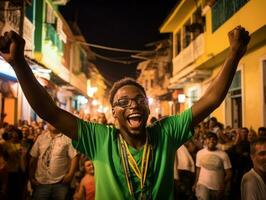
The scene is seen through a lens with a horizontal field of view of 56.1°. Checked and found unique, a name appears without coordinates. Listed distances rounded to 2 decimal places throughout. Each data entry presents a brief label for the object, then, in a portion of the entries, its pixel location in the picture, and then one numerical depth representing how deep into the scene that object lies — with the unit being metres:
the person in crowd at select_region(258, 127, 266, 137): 5.79
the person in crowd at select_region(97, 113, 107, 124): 7.17
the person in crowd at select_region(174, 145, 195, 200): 5.36
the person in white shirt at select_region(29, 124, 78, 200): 4.15
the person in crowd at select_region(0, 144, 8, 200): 4.62
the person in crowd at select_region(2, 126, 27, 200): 5.18
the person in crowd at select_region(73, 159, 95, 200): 3.97
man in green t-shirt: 1.65
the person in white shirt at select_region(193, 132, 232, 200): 4.83
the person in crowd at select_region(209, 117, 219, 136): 7.62
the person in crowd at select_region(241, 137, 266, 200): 2.36
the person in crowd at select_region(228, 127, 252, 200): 5.46
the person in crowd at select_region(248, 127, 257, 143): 5.89
